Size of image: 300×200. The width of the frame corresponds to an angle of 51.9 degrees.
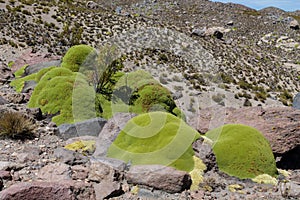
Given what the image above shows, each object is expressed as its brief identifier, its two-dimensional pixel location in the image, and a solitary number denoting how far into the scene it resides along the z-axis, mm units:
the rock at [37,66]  17328
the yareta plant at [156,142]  7398
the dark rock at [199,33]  42844
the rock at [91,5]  51684
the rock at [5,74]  16212
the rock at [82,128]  8992
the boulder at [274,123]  9328
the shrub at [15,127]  8125
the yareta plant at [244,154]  7730
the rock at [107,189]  5997
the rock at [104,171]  6318
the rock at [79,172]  6248
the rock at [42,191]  4801
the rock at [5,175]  5773
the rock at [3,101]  11052
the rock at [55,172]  6023
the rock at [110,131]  8117
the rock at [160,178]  6453
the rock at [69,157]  6988
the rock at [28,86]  13758
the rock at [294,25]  60428
